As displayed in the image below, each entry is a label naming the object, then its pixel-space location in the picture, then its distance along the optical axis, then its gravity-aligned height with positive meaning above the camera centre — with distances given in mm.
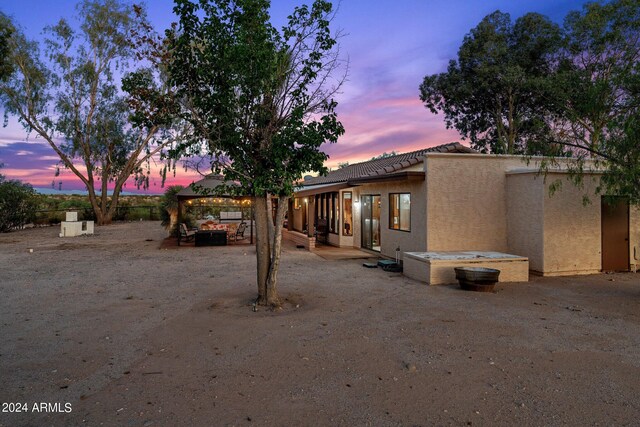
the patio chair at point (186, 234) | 16911 -985
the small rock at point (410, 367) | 4132 -1736
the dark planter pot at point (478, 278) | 7785 -1434
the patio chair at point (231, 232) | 18492 -1013
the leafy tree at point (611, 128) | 6891 +1530
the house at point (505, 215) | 9945 -192
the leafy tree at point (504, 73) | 23203 +8614
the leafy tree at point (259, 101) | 6375 +1972
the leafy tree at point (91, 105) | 26500 +7927
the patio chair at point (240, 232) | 18109 -955
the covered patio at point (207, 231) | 16531 -877
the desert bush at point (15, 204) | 21570 +645
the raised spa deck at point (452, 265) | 8727 -1314
